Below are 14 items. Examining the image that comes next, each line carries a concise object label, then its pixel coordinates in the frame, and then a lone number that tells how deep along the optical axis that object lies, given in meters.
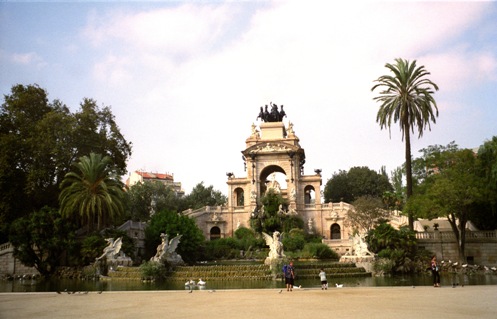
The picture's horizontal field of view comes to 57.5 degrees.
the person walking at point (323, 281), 19.54
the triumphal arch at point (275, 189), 61.16
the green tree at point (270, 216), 55.34
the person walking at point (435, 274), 20.52
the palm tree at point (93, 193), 34.38
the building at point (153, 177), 107.57
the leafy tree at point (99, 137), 39.75
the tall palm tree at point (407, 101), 36.84
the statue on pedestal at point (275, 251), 27.33
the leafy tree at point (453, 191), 31.44
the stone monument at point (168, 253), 28.97
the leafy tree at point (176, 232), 37.44
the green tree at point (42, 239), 32.81
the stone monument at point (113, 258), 31.19
